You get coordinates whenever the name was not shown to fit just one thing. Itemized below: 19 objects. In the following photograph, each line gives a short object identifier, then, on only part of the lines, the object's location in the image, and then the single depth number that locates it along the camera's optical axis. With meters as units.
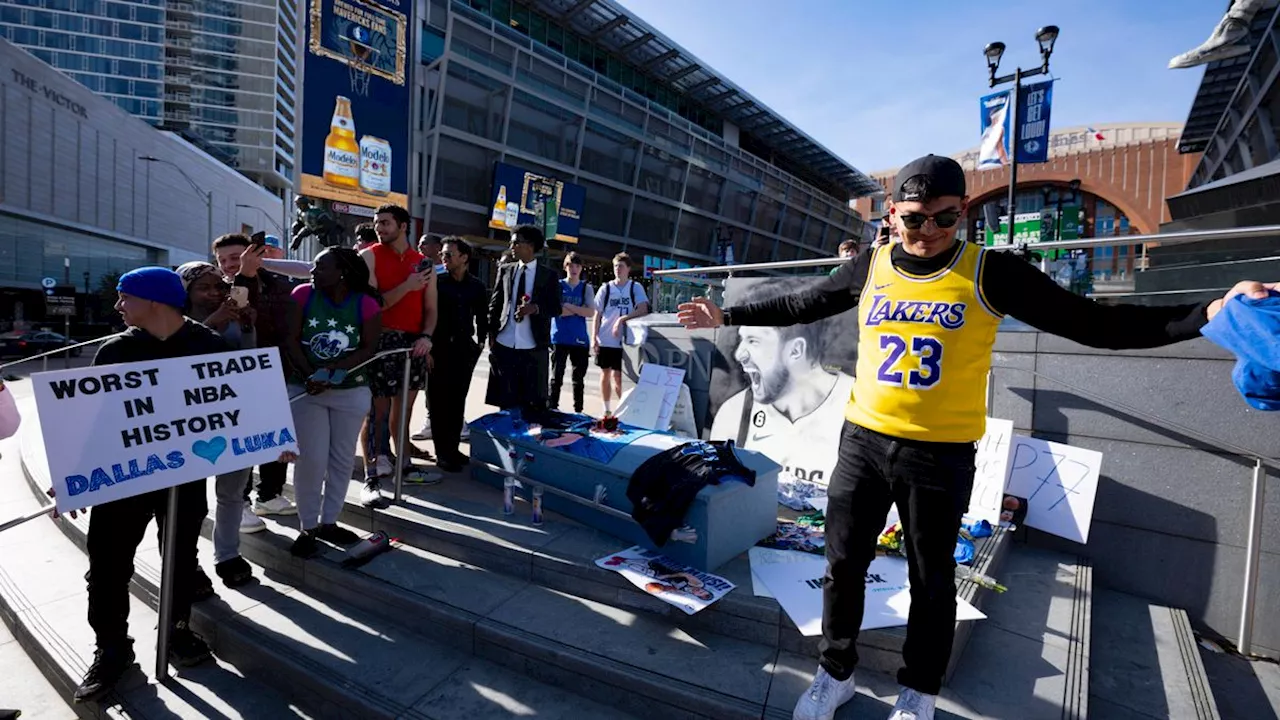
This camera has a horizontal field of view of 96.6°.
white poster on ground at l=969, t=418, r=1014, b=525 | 4.10
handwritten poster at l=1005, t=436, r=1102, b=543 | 3.91
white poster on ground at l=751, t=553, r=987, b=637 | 2.76
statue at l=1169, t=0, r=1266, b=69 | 13.72
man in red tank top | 4.20
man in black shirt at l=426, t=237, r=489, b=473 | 5.07
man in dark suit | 5.19
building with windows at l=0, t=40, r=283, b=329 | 33.06
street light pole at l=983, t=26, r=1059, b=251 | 12.78
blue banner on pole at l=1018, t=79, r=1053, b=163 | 13.00
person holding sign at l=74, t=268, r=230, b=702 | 2.66
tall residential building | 81.56
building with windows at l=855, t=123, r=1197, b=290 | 46.75
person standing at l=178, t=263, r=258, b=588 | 3.22
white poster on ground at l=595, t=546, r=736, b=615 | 2.93
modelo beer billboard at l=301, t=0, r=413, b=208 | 22.48
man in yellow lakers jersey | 1.98
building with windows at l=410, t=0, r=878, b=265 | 27.30
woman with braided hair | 3.51
